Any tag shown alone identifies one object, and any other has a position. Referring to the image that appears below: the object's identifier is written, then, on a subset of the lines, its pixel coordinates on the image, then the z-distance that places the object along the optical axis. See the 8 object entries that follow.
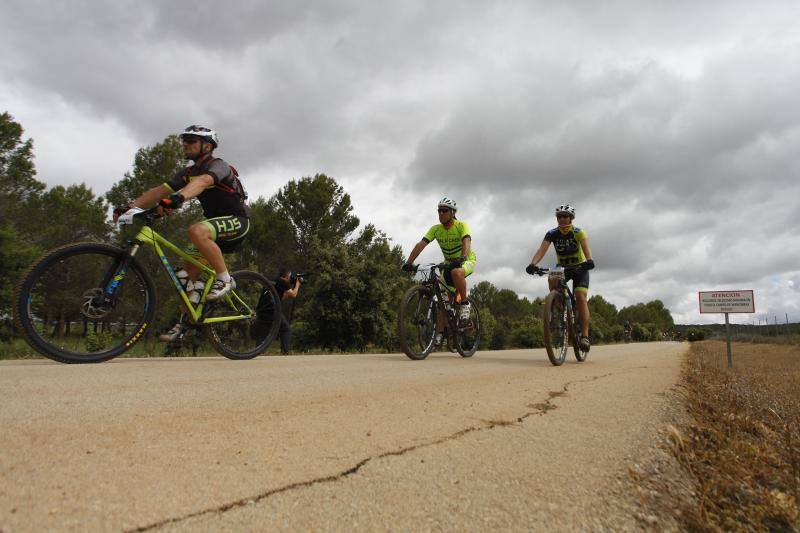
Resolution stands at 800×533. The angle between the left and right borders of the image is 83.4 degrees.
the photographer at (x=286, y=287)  8.88
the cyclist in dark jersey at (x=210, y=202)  4.44
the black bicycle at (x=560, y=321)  6.22
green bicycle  3.63
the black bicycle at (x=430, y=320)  6.23
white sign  11.74
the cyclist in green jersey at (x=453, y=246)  6.70
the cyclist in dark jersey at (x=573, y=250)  6.87
